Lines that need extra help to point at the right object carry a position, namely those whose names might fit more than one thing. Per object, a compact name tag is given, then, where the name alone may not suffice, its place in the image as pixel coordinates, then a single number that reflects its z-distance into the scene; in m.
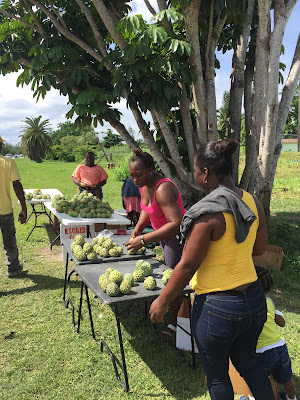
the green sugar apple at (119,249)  3.73
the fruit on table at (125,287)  2.74
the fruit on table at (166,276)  2.96
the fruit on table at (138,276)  3.04
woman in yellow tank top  1.74
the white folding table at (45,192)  7.66
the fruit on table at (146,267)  3.16
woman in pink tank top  2.91
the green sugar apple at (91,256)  3.54
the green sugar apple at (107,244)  3.77
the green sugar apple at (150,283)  2.87
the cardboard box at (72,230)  5.76
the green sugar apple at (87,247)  3.68
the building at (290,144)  40.56
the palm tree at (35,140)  48.44
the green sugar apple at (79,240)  3.94
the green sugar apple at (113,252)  3.68
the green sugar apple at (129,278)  2.89
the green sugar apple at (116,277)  2.86
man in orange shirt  7.44
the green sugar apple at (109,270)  3.09
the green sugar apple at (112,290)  2.68
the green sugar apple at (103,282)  2.79
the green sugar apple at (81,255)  3.55
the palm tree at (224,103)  41.03
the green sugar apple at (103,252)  3.67
